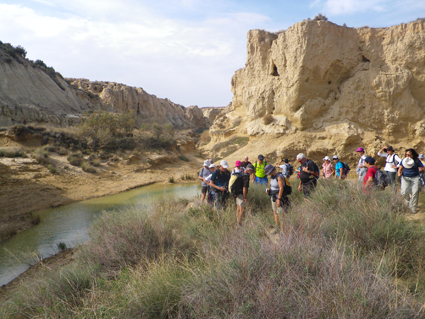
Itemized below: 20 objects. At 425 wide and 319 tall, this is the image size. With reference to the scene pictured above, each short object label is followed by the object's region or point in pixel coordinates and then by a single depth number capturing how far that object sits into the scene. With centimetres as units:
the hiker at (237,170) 650
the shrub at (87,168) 1764
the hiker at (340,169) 841
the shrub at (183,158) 2724
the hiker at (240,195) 633
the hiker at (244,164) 928
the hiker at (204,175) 834
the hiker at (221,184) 698
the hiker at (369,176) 591
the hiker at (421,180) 582
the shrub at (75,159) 1791
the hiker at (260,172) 938
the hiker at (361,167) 801
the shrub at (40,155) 1595
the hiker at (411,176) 578
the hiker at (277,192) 566
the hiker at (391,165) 748
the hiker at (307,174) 676
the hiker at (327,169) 902
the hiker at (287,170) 801
